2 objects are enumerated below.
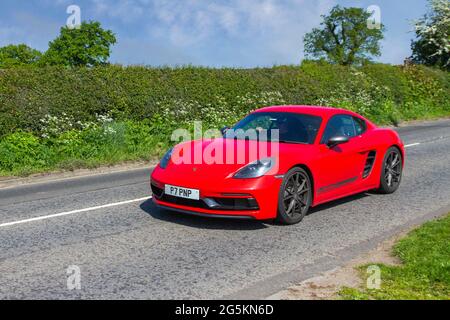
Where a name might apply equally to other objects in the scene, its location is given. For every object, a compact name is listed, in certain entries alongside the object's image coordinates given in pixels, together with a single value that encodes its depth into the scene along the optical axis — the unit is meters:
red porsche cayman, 6.69
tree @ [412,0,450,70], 37.84
